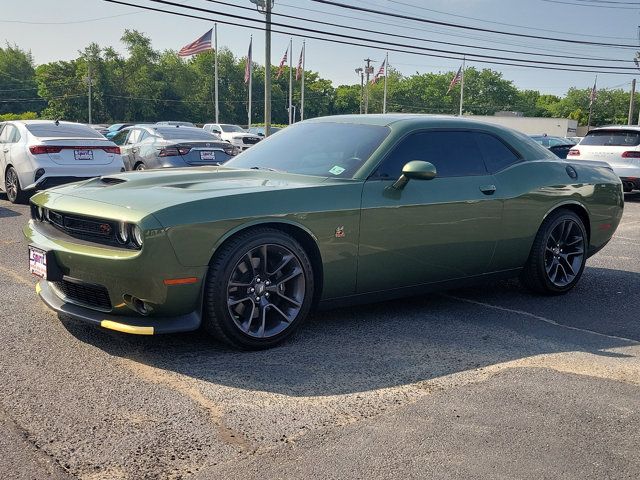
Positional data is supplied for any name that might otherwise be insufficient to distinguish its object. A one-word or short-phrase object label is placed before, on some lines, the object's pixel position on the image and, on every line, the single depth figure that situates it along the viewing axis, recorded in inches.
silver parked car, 450.9
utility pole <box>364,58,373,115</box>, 2669.8
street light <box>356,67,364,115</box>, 2898.6
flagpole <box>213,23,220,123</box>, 2005.4
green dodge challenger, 146.9
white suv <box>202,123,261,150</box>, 1214.0
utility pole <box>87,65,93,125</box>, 2982.3
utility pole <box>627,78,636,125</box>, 2514.6
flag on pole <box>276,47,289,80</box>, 1720.0
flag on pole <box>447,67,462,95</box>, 1833.2
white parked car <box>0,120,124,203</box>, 405.7
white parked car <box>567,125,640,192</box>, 558.3
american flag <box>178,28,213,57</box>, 1270.9
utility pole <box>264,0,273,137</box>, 1053.2
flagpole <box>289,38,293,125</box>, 2345.2
